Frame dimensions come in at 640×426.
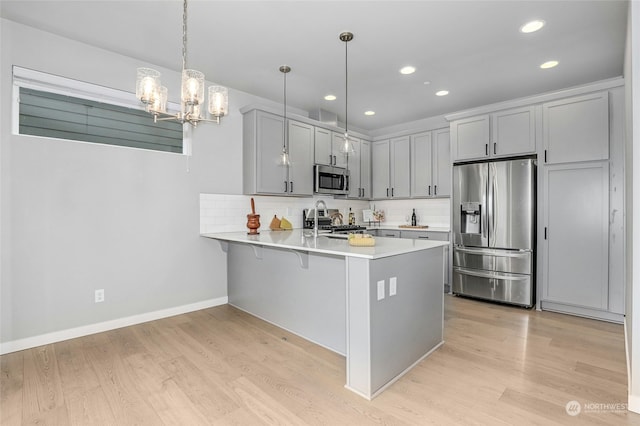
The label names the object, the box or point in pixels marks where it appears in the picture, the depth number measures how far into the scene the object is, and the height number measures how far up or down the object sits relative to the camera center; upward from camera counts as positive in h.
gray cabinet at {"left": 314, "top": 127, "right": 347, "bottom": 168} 4.64 +0.95
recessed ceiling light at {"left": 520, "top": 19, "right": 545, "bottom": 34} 2.54 +1.50
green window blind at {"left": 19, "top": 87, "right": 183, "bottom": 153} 2.79 +0.87
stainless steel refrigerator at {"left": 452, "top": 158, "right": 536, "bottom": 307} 3.79 -0.23
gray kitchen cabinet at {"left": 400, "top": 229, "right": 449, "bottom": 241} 4.58 -0.34
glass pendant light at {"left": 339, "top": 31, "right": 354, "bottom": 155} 2.73 +1.51
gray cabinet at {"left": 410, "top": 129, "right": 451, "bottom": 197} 4.81 +0.74
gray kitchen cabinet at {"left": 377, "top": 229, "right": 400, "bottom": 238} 5.09 -0.34
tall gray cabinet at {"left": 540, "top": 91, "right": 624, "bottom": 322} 3.38 +0.05
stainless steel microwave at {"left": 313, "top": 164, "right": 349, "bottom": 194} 4.59 +0.48
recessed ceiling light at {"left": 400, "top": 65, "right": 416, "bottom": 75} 3.37 +1.52
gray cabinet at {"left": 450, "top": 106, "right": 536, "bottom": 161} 3.87 +0.99
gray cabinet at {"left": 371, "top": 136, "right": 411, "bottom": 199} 5.25 +0.75
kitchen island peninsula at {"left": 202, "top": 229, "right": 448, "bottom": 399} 2.05 -0.68
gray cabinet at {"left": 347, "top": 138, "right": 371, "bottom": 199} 5.29 +0.71
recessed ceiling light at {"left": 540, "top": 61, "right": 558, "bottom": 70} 3.22 +1.51
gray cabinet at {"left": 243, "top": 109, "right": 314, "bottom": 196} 3.97 +0.73
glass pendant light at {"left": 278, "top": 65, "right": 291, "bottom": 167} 3.42 +1.11
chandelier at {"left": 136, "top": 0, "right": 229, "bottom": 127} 1.97 +0.74
